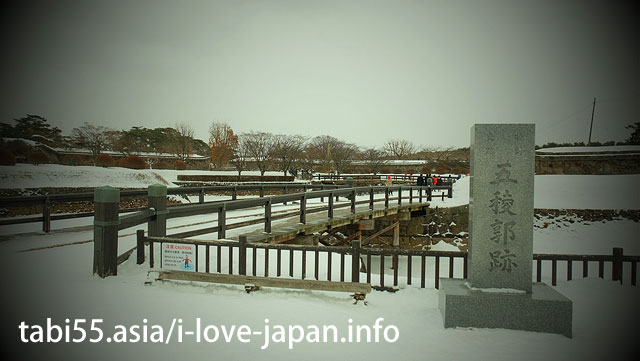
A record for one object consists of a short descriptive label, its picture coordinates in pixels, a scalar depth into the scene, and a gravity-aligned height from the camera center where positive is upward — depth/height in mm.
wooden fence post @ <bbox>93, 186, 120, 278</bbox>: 6125 -1173
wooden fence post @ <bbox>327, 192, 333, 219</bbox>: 12229 -1348
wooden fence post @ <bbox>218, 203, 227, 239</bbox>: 8508 -1383
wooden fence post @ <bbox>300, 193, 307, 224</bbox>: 10844 -1331
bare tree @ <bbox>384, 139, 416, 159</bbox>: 81131 +4953
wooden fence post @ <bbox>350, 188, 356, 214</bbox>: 13819 -1240
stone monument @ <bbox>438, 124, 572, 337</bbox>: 4574 -845
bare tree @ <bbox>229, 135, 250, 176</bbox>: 52919 +2867
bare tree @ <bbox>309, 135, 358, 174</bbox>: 58000 +3328
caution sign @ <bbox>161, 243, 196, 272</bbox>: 6098 -1591
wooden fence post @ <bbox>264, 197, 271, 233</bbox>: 9340 -1333
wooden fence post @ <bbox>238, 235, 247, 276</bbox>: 6102 -1528
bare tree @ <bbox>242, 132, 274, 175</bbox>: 49244 +3295
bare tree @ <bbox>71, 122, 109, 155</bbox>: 45303 +4020
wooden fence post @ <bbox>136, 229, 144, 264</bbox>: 6691 -1579
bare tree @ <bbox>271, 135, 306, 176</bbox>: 49438 +2378
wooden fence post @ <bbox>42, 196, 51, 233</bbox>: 9984 -1527
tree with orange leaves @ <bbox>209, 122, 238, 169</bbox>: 50969 +3267
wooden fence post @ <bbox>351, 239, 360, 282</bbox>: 5883 -1533
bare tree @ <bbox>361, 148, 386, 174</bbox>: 59091 +1380
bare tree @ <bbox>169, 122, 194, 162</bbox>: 57519 +4053
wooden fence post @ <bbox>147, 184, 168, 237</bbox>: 7191 -866
